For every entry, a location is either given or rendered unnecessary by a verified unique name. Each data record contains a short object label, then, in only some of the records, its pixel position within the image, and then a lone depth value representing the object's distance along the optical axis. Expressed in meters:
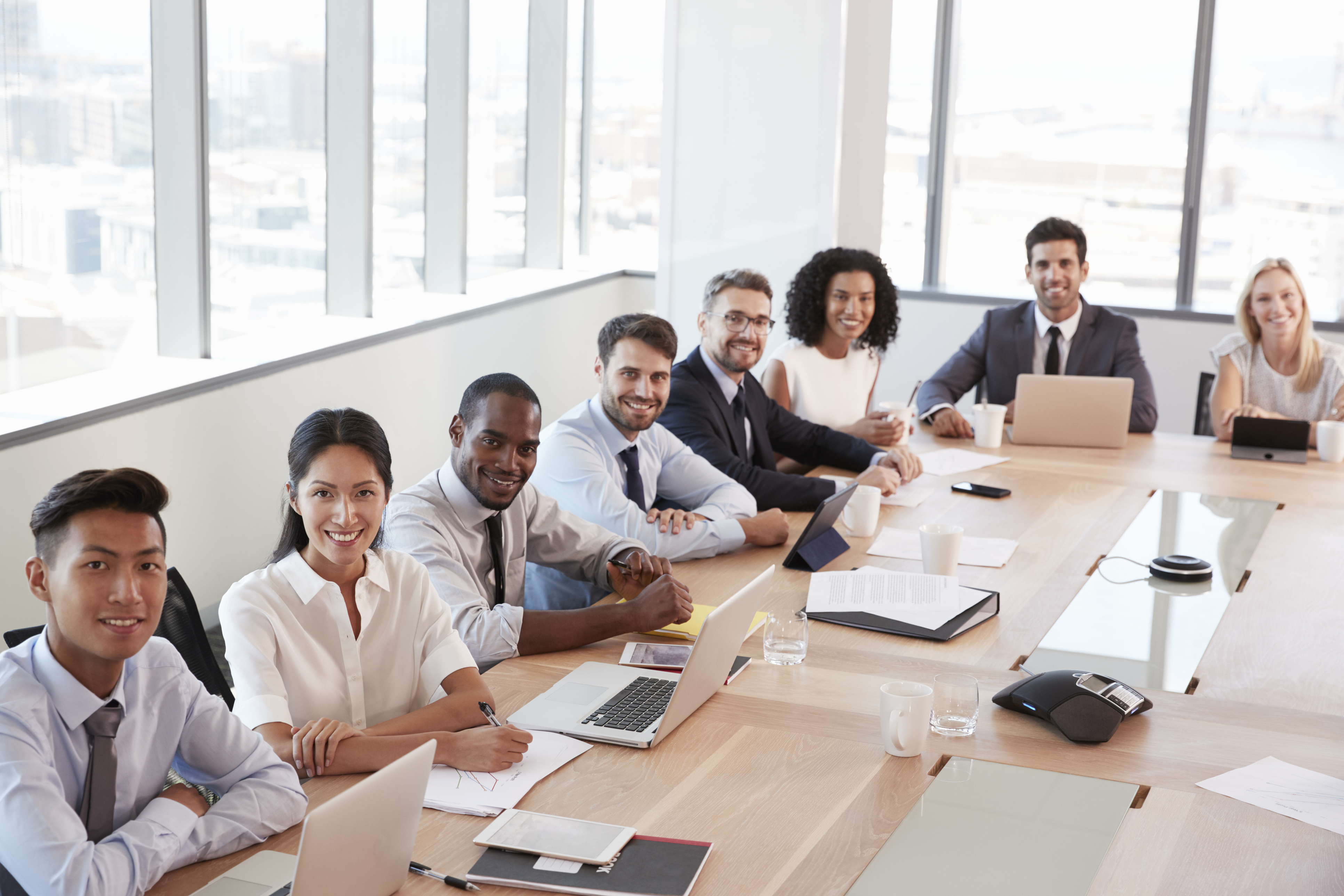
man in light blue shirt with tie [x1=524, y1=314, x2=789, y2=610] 2.98
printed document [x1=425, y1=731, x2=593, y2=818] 1.74
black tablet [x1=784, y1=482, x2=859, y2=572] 2.86
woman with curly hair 4.39
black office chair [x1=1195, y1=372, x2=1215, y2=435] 4.75
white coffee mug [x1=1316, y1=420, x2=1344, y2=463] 4.01
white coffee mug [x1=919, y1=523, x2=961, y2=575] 2.78
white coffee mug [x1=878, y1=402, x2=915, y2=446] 4.09
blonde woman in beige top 4.25
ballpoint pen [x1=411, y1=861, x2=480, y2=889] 1.54
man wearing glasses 3.49
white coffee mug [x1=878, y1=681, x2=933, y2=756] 1.91
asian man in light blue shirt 1.44
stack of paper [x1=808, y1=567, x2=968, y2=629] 2.55
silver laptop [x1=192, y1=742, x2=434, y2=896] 1.30
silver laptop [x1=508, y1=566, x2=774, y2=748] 1.96
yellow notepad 2.43
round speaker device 2.87
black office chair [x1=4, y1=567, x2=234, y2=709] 2.24
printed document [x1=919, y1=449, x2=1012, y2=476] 3.89
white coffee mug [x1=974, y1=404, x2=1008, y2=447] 4.18
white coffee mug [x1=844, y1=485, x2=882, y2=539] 3.12
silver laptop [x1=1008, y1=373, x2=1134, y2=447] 4.16
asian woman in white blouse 1.95
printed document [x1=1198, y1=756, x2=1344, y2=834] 1.77
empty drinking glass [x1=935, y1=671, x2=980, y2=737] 2.00
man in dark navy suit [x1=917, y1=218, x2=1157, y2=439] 4.58
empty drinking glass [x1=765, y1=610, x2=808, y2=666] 2.32
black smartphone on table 3.56
